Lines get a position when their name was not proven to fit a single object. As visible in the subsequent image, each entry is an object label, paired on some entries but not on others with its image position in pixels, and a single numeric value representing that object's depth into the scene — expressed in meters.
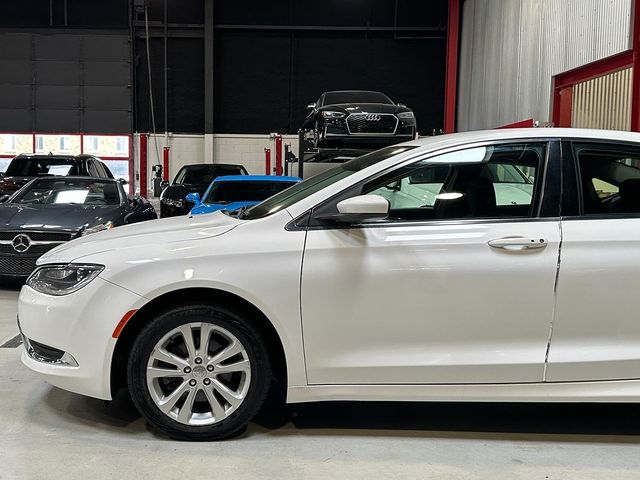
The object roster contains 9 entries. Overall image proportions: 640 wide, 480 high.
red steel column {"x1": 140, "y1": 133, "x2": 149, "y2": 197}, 22.05
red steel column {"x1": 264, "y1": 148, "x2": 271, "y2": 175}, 21.42
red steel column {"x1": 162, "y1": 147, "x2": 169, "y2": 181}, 21.87
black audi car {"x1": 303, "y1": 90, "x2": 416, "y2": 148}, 9.80
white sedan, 3.05
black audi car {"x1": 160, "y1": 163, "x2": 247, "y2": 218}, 11.10
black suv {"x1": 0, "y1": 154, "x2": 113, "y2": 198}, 12.05
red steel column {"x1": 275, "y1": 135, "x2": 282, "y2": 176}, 21.62
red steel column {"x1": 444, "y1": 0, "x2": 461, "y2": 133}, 19.94
